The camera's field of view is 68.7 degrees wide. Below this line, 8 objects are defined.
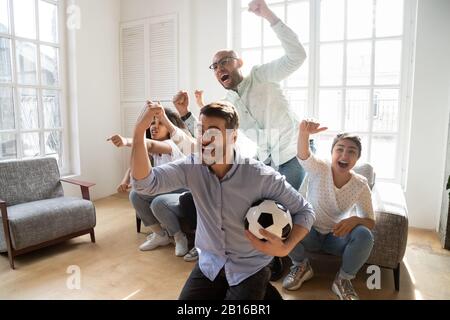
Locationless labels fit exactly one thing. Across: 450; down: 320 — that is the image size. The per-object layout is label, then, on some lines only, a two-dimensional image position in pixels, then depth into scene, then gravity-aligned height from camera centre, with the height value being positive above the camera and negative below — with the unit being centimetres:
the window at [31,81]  324 +39
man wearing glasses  197 +8
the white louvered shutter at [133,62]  417 +73
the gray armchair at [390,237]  196 -69
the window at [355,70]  311 +50
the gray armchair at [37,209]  230 -68
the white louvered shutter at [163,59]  393 +73
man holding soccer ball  125 -32
